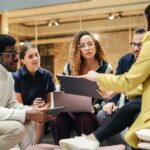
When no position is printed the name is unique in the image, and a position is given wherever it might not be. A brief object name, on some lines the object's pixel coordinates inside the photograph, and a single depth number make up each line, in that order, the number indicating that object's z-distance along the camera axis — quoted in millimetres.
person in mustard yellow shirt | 1885
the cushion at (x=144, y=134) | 1685
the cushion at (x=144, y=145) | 1702
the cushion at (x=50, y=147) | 2592
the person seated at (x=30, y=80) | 3422
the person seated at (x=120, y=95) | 2768
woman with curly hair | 2932
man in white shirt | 2453
